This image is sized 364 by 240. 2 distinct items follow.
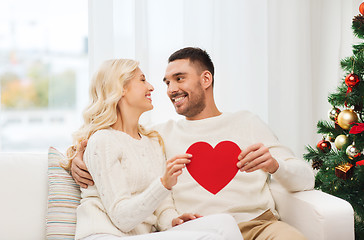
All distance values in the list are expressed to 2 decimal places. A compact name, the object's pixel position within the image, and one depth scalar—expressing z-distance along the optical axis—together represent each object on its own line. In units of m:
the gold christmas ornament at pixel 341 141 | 2.20
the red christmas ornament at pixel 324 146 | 2.38
